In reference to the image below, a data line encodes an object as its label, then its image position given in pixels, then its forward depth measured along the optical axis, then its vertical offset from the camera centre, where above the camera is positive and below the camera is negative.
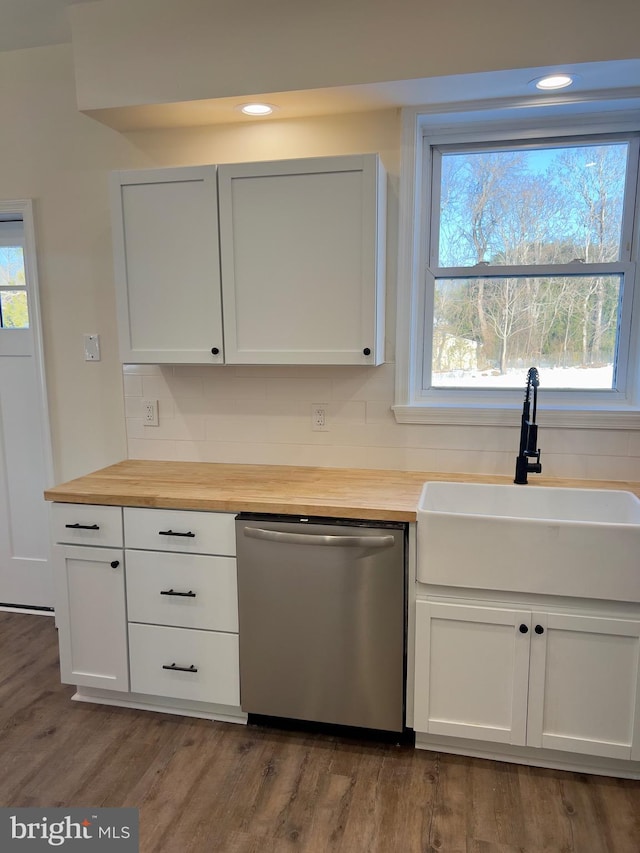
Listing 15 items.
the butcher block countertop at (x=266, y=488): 2.00 -0.56
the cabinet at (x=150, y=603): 2.13 -1.00
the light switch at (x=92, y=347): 2.75 -0.02
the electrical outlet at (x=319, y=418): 2.55 -0.34
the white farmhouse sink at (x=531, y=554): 1.78 -0.68
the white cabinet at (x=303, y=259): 2.14 +0.32
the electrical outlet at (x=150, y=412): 2.72 -0.33
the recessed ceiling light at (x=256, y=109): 2.24 +0.92
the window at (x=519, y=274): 2.32 +0.28
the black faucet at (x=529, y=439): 2.16 -0.37
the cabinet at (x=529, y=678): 1.84 -1.11
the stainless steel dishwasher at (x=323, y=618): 1.95 -0.97
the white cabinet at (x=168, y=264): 2.26 +0.32
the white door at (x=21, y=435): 2.90 -0.48
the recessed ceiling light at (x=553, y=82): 2.01 +0.92
